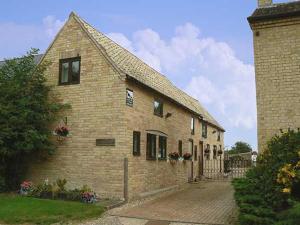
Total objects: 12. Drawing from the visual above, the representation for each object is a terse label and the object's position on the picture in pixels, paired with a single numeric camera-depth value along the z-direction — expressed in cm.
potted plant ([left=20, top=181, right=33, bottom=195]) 1205
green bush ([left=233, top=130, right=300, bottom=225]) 699
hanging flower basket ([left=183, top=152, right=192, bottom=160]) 1798
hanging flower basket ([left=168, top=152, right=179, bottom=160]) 1637
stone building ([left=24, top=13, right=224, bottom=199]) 1204
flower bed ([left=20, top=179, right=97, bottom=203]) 1090
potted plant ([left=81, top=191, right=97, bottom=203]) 1076
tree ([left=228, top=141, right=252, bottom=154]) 5101
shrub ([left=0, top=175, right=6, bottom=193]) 1243
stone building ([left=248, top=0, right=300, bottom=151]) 996
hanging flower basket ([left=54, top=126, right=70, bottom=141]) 1249
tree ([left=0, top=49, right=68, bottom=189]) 1216
